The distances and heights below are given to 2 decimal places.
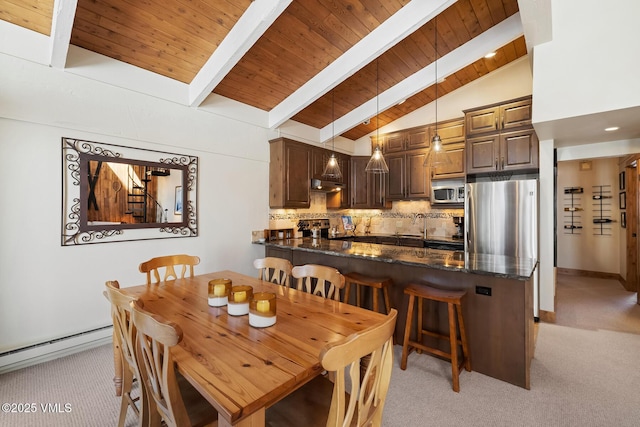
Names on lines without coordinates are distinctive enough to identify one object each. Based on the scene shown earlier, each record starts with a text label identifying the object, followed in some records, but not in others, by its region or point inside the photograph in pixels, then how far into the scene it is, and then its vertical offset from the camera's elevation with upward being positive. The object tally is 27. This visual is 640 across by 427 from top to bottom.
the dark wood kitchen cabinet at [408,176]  4.86 +0.67
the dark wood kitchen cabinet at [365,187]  5.39 +0.51
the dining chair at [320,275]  1.94 -0.44
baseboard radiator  2.38 -1.20
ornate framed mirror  2.66 +0.23
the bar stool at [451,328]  2.18 -0.93
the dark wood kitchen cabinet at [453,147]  4.41 +1.06
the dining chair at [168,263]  2.38 -0.42
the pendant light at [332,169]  3.61 +0.58
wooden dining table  0.93 -0.57
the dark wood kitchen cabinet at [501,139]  3.68 +1.02
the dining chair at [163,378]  1.02 -0.65
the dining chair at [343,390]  0.90 -0.67
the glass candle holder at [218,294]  1.72 -0.48
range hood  4.74 +0.50
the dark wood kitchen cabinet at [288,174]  4.26 +0.63
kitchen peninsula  2.18 -0.68
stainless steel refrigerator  3.40 -0.06
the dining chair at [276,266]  2.31 -0.43
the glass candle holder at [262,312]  1.43 -0.49
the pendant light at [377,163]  3.19 +0.58
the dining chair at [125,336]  1.33 -0.62
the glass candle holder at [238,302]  1.59 -0.49
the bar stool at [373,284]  2.67 -0.66
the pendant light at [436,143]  2.76 +0.69
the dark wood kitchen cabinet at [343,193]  5.42 +0.41
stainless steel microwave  4.49 +0.34
